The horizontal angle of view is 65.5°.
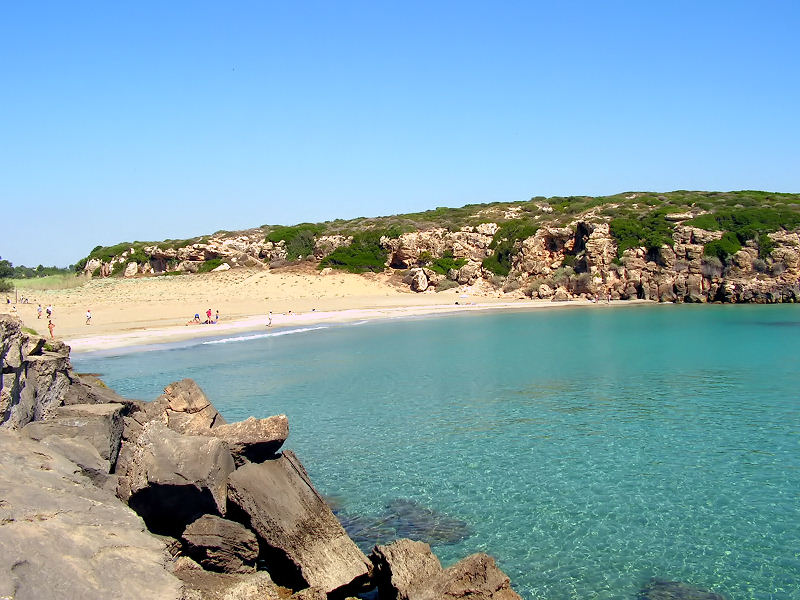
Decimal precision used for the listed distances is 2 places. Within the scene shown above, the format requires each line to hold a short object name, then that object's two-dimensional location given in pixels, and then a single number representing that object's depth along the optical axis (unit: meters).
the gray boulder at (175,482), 7.09
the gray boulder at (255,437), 7.91
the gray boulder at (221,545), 6.84
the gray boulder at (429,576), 6.07
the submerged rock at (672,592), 6.93
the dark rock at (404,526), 8.51
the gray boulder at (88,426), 8.48
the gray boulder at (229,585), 6.03
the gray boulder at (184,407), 9.83
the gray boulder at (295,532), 6.92
